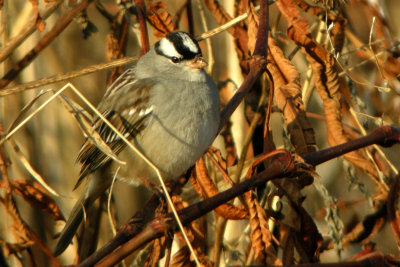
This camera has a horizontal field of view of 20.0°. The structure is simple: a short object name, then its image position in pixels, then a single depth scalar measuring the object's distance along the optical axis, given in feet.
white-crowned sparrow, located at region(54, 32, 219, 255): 17.46
